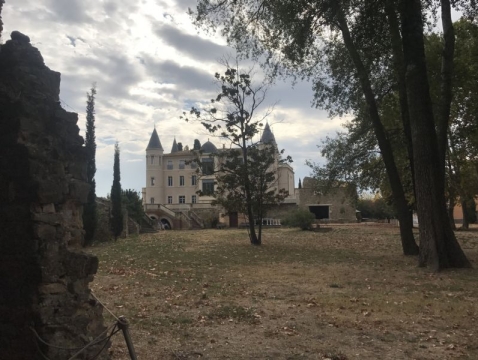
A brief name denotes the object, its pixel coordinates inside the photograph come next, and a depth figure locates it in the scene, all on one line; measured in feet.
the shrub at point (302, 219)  112.58
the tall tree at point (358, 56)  38.27
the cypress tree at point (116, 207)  101.14
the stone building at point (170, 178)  225.97
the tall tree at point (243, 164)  69.82
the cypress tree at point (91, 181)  84.58
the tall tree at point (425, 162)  39.19
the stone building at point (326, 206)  171.53
